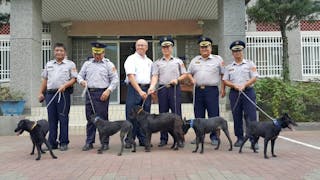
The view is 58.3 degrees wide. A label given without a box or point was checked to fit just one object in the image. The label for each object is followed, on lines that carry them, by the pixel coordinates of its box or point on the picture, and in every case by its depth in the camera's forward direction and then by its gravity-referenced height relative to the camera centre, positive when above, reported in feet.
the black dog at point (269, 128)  14.81 -1.85
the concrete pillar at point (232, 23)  26.49 +6.49
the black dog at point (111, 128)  15.84 -1.92
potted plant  24.29 -0.94
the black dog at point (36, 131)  14.86 -1.94
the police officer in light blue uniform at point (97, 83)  17.00 +0.63
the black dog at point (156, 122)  16.18 -1.63
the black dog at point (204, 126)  16.04 -1.86
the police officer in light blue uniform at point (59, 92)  17.35 +0.10
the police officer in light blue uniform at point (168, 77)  17.36 +1.00
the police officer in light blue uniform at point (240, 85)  17.33 +0.49
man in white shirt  17.06 +0.93
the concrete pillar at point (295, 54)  34.92 +4.83
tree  29.38 +8.40
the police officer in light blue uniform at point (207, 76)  17.89 +1.07
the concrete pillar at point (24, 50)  26.44 +4.08
